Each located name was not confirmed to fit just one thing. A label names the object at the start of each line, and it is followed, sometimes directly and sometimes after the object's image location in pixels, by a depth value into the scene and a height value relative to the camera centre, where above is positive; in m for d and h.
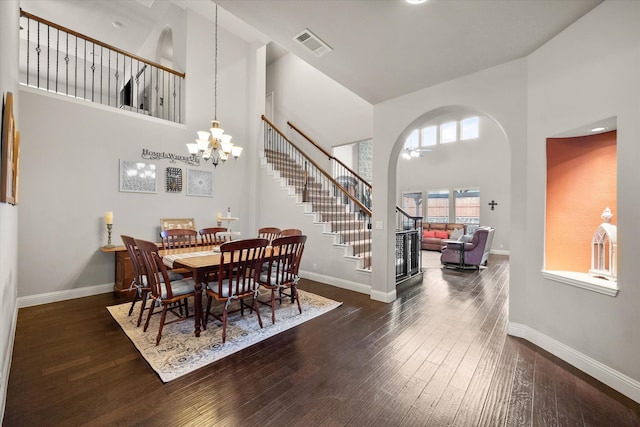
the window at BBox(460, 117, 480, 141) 9.21 +3.10
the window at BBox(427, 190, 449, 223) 10.09 +0.34
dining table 2.68 -0.55
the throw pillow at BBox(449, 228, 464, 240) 7.96 -0.58
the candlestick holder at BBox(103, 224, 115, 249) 4.18 -0.44
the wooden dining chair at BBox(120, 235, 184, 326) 2.79 -0.71
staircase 4.91 +0.31
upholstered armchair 6.12 -0.87
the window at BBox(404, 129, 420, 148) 10.70 +3.03
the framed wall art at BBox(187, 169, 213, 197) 5.30 +0.60
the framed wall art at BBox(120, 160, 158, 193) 4.46 +0.61
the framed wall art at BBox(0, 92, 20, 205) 1.54 +0.34
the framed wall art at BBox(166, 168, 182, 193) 5.00 +0.62
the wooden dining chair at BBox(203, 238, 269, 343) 2.60 -0.69
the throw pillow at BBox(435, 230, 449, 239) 9.23 -0.71
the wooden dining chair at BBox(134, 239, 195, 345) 2.52 -0.77
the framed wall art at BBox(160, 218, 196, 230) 4.88 -0.22
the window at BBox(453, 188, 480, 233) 9.33 +0.29
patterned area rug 2.29 -1.30
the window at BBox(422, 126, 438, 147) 10.27 +3.12
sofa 9.06 -0.68
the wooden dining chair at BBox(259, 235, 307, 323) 3.08 -0.70
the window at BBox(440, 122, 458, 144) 9.75 +3.12
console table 3.98 -0.93
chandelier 3.76 +1.01
